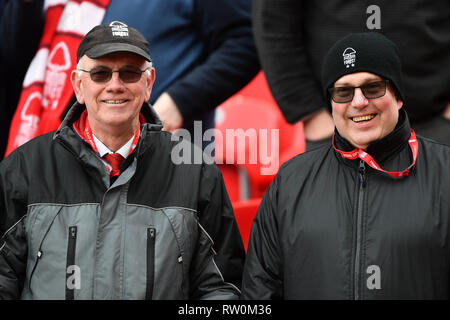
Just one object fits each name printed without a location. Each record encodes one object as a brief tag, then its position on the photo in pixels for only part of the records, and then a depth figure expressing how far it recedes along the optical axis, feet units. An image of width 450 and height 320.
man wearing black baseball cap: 19.36
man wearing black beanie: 18.08
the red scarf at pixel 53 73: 25.52
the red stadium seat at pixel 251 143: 40.96
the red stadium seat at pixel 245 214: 30.76
